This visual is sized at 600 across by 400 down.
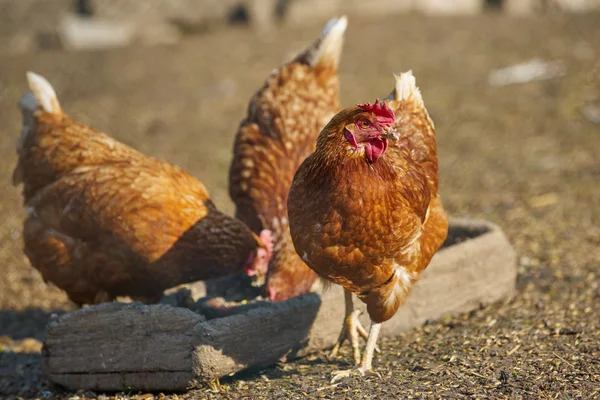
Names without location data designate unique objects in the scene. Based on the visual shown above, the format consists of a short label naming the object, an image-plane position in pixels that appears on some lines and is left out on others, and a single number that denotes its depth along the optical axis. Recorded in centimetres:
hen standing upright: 586
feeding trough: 629
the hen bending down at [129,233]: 731
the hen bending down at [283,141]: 769
